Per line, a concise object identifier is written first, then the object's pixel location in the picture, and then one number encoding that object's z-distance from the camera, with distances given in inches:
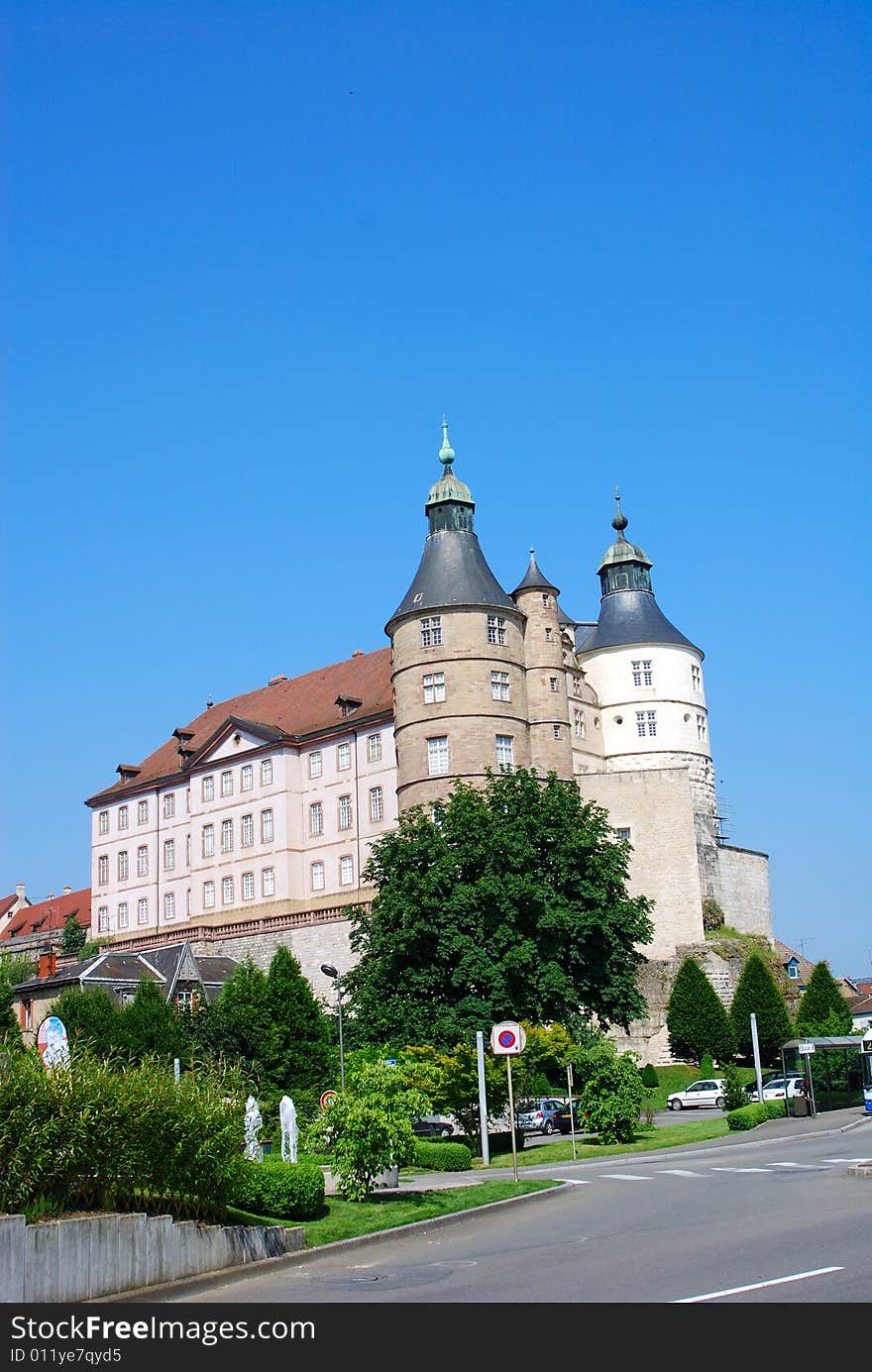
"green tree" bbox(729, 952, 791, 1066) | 2586.1
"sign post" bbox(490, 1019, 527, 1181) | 960.3
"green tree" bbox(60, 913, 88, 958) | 3533.5
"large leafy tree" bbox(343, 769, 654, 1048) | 1739.7
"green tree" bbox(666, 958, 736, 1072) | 2571.4
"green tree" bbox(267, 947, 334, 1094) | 2237.9
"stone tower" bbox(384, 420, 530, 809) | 2603.3
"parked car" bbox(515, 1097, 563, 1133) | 1807.3
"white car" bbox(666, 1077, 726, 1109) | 2182.6
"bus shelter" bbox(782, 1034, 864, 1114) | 1732.3
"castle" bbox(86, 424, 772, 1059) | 2650.1
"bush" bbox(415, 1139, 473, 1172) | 1154.7
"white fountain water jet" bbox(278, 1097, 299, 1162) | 1037.8
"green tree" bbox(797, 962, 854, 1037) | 2608.3
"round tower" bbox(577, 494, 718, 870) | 3046.3
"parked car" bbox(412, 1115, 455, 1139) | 1635.5
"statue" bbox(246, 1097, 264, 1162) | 845.8
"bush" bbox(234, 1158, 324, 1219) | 698.6
